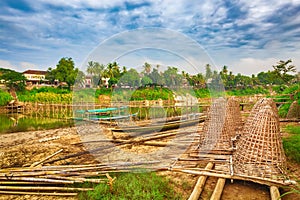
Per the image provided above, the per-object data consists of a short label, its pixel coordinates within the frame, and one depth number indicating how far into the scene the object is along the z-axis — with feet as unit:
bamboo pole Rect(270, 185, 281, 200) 9.96
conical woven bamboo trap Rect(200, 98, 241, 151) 17.51
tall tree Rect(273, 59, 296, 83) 84.99
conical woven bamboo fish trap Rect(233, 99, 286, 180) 11.83
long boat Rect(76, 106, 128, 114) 51.28
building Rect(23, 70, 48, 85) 149.89
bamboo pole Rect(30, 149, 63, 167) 16.97
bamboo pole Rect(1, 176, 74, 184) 12.78
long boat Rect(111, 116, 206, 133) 29.60
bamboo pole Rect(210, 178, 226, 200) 10.54
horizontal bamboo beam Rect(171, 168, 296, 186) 10.49
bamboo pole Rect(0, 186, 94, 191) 12.67
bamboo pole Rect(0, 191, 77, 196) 12.38
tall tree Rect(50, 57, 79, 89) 120.16
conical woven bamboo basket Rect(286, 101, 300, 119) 35.85
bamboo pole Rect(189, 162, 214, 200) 10.59
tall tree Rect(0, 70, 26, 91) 112.16
